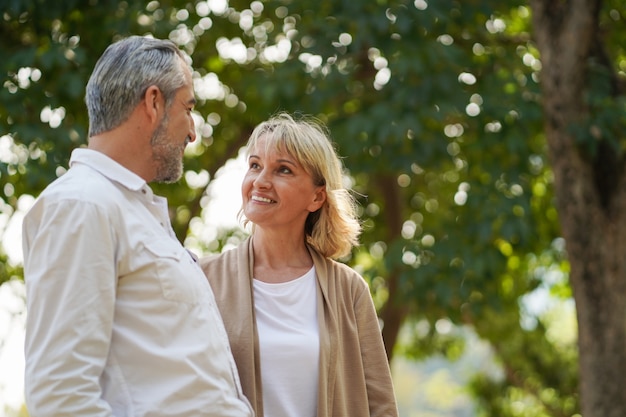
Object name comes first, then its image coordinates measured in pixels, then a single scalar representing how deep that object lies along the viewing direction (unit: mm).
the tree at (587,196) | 6141
